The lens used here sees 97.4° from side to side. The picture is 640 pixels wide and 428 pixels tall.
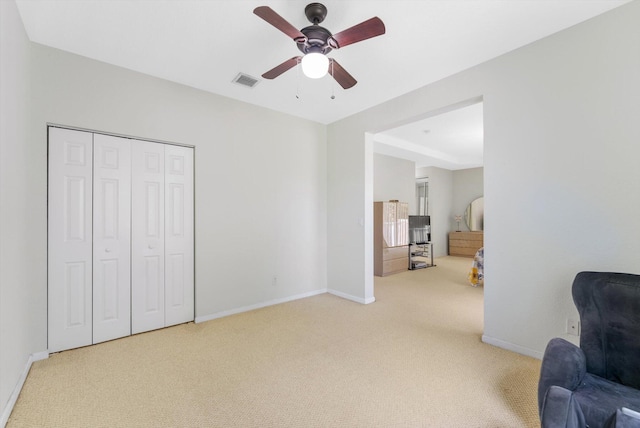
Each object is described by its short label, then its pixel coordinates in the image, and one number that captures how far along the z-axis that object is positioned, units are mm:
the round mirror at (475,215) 8586
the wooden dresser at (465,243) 8195
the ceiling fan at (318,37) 1833
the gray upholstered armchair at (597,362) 1335
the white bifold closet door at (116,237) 2641
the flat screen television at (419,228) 7260
